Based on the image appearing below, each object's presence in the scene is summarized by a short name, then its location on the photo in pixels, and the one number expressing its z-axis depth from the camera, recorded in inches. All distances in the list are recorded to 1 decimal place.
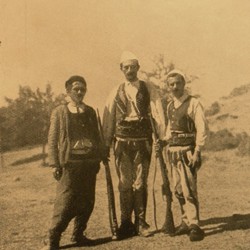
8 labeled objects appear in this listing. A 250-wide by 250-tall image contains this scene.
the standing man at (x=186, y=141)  204.7
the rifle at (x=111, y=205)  205.9
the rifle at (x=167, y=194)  206.7
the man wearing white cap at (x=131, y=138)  208.5
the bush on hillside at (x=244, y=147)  458.6
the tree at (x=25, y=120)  408.5
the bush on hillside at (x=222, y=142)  496.7
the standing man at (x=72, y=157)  196.4
